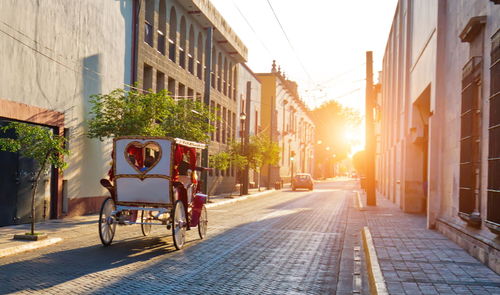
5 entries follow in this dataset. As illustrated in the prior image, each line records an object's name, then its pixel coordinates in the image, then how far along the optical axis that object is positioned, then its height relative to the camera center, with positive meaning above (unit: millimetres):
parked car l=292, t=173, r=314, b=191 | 45244 -844
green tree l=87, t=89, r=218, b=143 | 15352 +1656
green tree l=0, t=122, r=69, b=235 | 10641 +479
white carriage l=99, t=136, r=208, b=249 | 10234 -362
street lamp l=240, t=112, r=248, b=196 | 31000 -754
